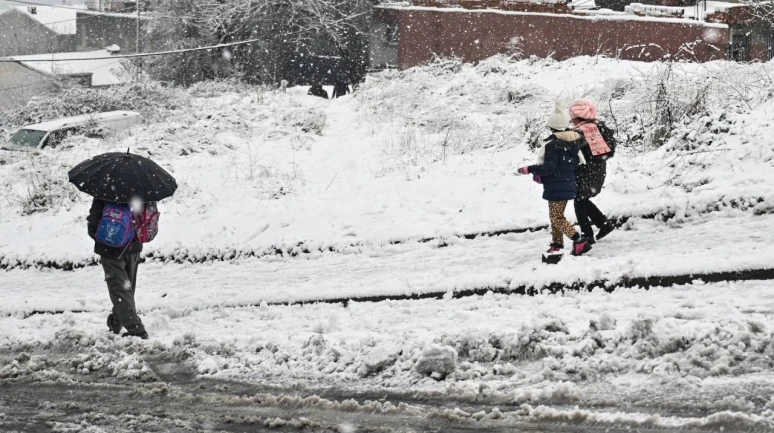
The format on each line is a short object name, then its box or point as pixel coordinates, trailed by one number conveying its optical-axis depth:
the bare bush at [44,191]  13.40
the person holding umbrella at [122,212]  7.03
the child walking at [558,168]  7.80
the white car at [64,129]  18.97
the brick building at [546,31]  25.06
